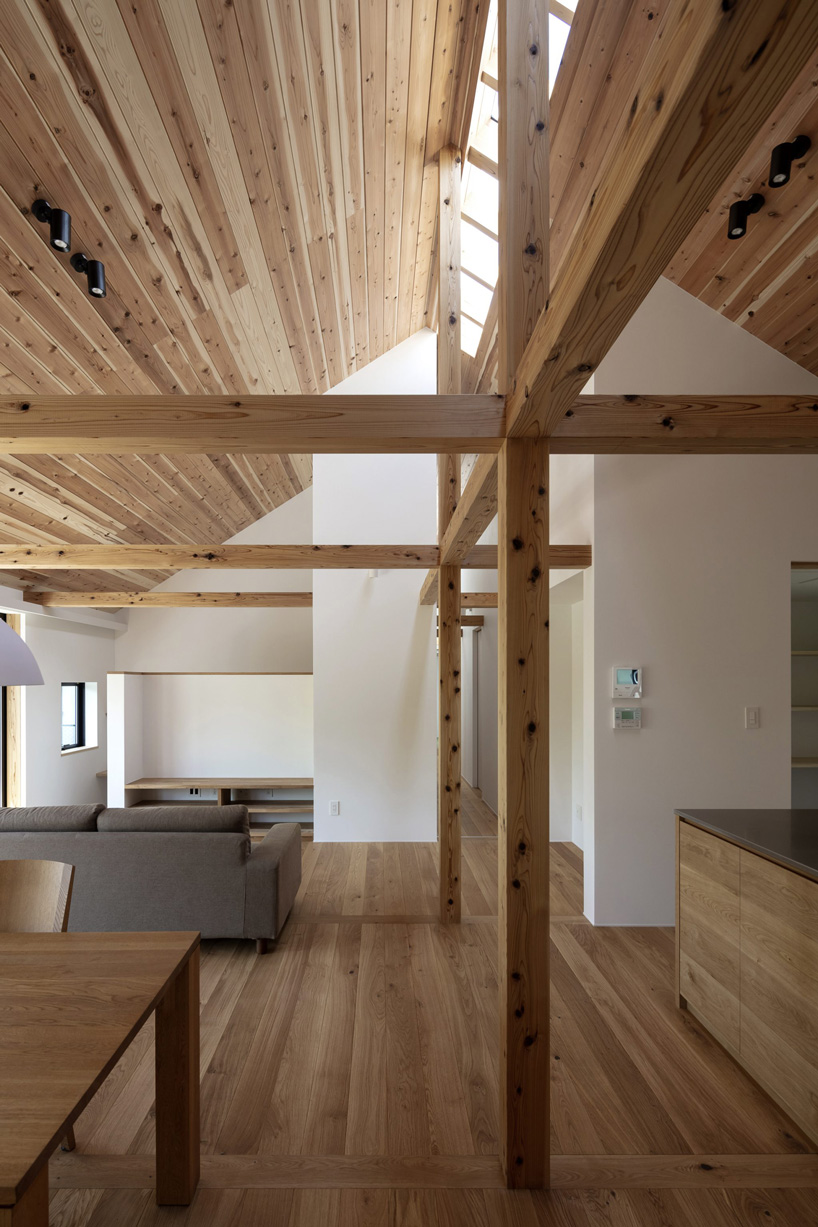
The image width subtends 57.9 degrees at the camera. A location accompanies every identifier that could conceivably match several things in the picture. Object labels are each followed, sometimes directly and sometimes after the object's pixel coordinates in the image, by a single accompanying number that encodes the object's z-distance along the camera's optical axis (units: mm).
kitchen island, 2299
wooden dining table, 1237
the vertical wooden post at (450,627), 4298
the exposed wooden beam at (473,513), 2592
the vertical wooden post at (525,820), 2088
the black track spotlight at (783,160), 2322
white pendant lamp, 2061
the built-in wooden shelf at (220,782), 7910
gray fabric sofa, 3828
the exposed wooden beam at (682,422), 2199
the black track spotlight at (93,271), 3139
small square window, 8258
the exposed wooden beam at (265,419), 2137
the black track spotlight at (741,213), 2928
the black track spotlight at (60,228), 2737
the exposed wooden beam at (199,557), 4641
